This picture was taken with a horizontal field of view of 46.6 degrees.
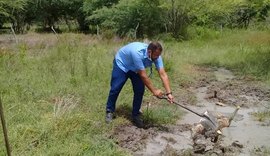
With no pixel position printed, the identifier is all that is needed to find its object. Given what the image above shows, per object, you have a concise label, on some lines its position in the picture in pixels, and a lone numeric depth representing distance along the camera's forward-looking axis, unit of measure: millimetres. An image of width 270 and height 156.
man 4349
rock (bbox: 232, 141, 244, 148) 4257
